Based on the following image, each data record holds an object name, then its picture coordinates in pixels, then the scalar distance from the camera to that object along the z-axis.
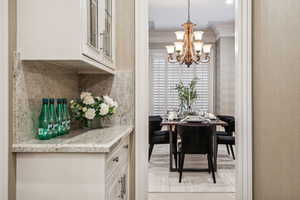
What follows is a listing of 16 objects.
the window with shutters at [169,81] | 7.02
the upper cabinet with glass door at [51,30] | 1.56
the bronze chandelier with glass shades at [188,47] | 4.77
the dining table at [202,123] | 4.03
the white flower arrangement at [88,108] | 2.15
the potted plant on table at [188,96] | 5.37
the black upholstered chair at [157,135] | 4.66
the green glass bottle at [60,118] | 1.90
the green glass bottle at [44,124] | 1.72
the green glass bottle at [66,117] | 2.00
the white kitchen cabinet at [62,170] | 1.50
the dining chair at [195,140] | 3.79
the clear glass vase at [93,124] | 2.26
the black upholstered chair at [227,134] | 4.56
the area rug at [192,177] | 3.61
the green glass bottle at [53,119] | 1.79
